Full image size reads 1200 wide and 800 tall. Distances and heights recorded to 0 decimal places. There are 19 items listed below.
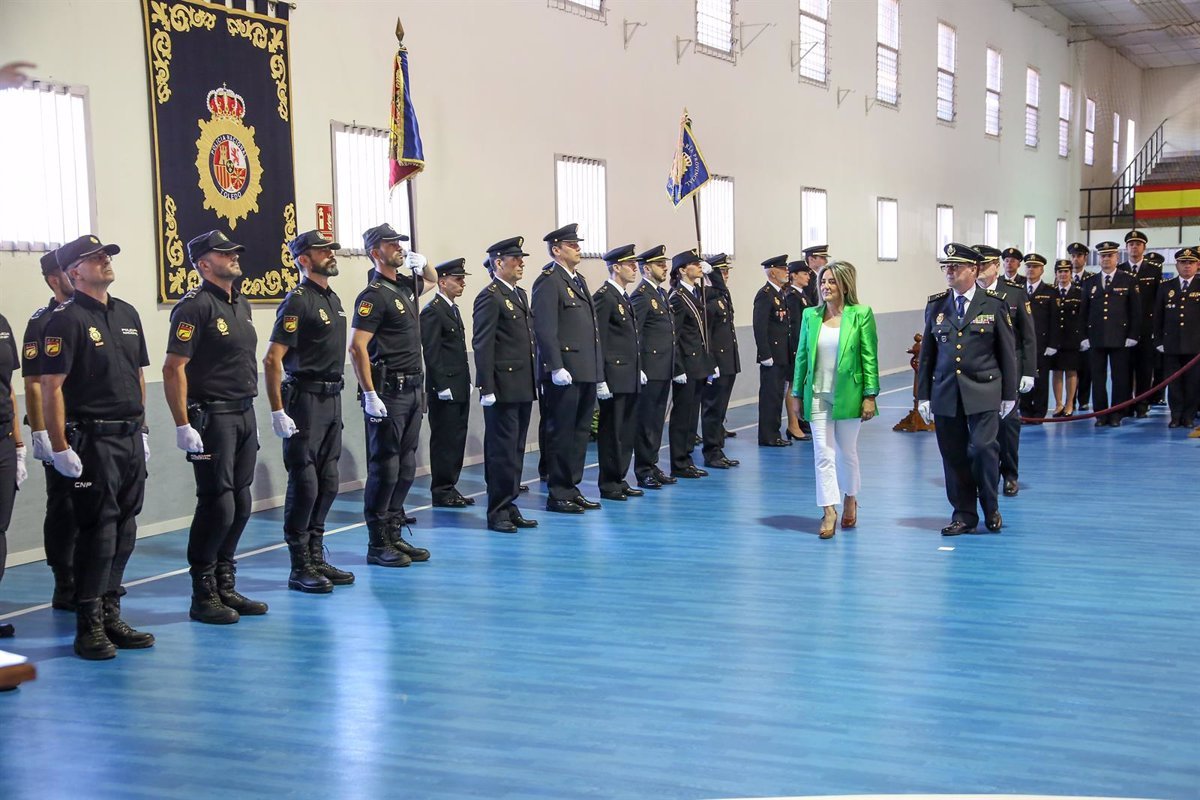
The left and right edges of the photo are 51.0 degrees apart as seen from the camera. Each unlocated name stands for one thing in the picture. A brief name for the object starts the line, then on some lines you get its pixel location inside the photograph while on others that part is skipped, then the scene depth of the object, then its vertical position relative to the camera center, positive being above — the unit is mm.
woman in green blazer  6703 -245
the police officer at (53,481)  5020 -567
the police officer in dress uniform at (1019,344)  7457 -112
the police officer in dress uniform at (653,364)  8859 -221
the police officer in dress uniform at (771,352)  10938 -190
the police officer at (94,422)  4777 -300
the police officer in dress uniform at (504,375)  7297 -231
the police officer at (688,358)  9242 -197
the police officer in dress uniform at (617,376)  8258 -279
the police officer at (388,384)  6199 -227
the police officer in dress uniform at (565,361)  7598 -159
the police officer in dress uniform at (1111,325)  11867 -17
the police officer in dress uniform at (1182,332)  11422 -89
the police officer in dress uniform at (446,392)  8156 -358
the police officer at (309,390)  5625 -226
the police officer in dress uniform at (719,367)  9867 -291
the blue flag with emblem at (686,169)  10797 +1407
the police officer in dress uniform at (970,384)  6797 -311
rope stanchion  10750 -700
